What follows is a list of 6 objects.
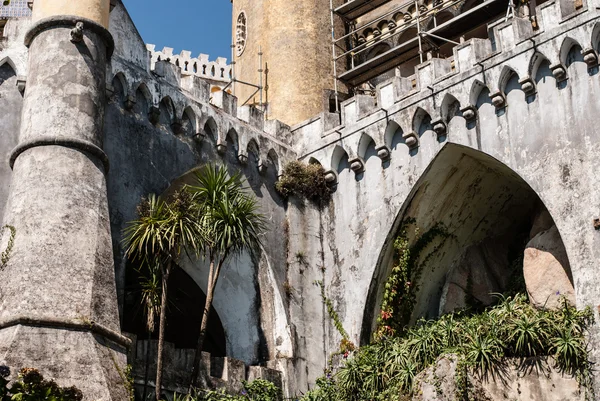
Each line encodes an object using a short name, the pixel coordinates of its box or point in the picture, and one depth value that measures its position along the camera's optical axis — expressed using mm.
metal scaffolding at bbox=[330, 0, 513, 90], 23953
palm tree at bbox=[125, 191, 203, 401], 15570
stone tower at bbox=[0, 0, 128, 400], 13805
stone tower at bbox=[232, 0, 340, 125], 23422
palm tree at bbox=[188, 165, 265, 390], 16516
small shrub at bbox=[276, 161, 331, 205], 20969
